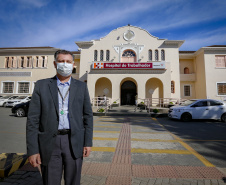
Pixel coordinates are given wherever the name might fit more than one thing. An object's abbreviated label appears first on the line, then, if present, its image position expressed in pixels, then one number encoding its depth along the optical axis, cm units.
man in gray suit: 165
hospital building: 1806
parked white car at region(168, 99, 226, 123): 934
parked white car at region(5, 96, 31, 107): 1757
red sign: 1745
